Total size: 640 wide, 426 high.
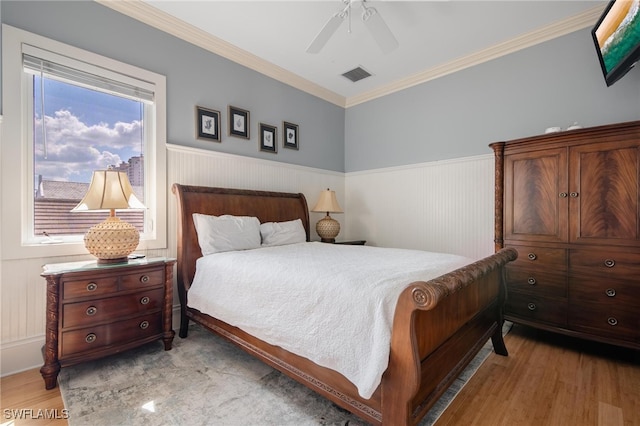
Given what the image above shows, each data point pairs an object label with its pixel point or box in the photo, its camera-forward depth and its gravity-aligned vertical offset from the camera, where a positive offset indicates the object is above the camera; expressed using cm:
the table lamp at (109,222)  208 -8
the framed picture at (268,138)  364 +94
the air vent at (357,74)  375 +183
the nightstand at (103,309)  183 -69
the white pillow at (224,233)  262 -21
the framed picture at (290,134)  390 +106
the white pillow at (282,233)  315 -24
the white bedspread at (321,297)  129 -48
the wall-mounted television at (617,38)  189 +125
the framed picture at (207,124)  305 +94
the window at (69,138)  205 +61
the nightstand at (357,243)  406 -44
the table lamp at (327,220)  394 -12
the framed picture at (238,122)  332 +104
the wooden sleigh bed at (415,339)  118 -71
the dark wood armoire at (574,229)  216 -15
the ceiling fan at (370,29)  217 +142
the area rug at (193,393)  155 -111
